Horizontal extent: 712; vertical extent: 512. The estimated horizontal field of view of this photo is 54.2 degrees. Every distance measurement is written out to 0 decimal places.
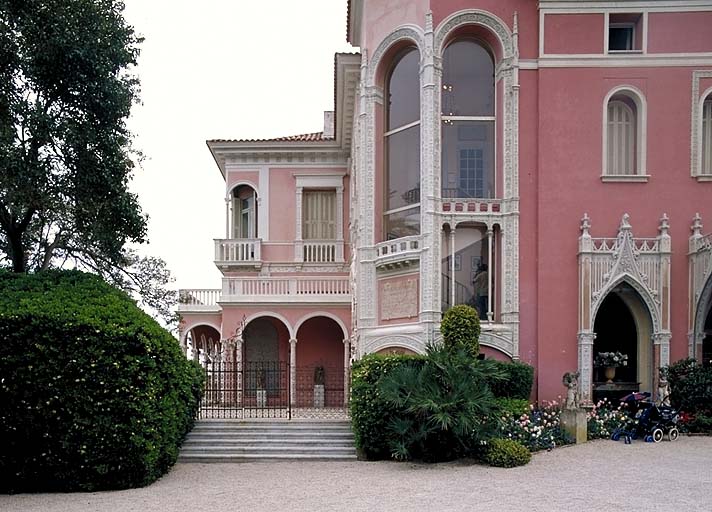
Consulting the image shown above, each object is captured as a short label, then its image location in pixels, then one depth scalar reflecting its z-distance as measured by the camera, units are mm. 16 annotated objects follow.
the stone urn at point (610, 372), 17891
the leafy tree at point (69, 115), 13844
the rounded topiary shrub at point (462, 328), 16453
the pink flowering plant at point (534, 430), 14281
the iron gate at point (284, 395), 18250
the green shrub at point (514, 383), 16797
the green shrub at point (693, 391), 15789
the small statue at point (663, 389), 17047
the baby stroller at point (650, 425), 14938
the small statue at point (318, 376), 25500
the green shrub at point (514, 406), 14973
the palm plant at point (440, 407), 12914
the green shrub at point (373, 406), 13984
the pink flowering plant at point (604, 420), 15391
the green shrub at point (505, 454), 12836
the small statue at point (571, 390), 15324
